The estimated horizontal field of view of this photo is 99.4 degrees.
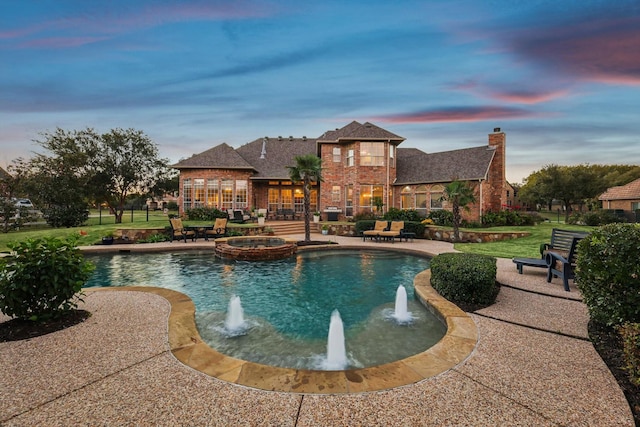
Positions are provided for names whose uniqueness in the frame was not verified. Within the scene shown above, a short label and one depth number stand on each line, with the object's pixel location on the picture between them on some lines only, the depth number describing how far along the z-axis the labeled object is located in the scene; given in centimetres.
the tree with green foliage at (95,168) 2025
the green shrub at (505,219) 1914
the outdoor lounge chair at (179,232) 1562
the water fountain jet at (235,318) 526
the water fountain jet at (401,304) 575
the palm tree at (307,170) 1459
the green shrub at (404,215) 2022
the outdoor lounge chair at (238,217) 2168
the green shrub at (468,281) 539
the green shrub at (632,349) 260
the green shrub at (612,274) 359
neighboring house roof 3127
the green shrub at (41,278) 400
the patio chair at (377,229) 1571
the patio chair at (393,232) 1534
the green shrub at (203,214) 2284
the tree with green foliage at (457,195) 1478
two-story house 2094
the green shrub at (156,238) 1548
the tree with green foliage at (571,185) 3173
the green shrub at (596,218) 1865
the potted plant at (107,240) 1409
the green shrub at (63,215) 1955
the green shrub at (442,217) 1928
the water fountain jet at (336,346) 398
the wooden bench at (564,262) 620
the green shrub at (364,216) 2188
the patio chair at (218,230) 1633
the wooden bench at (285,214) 2566
